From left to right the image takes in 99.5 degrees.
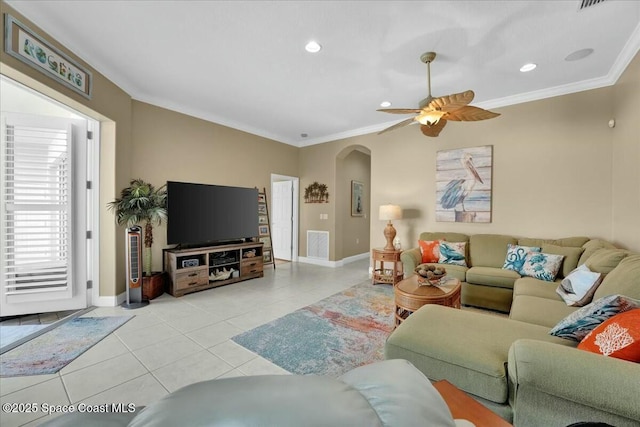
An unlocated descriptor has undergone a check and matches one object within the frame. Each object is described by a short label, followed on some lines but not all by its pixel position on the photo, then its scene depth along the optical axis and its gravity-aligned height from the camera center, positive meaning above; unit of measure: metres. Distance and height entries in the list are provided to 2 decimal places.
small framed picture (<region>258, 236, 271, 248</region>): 5.69 -0.61
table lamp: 4.49 -0.06
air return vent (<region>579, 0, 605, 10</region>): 2.11 +1.65
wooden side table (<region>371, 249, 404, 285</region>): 4.43 -0.95
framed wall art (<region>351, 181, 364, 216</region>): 6.54 +0.35
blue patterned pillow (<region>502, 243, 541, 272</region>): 3.35 -0.55
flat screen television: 3.98 -0.02
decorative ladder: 5.61 -0.32
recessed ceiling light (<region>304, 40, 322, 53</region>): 2.66 +1.65
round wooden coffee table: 2.39 -0.75
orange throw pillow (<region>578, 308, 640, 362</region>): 1.20 -0.59
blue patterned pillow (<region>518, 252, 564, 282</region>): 3.05 -0.61
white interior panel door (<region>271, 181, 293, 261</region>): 6.60 -0.18
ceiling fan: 2.38 +0.98
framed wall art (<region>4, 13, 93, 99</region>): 2.15 +1.39
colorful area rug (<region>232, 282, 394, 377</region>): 2.22 -1.22
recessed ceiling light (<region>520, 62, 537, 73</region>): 3.06 +1.67
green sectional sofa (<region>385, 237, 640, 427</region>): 1.11 -0.77
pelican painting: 4.08 +0.44
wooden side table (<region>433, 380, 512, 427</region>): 0.97 -0.75
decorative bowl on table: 2.62 -0.61
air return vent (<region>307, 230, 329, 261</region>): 6.07 -0.74
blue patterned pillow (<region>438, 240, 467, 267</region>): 3.76 -0.57
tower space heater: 3.42 -0.65
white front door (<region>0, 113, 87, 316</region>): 2.94 -0.03
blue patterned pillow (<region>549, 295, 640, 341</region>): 1.48 -0.59
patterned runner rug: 2.12 -1.21
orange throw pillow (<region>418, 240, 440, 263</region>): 3.94 -0.56
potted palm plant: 3.40 -0.01
